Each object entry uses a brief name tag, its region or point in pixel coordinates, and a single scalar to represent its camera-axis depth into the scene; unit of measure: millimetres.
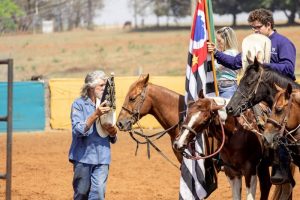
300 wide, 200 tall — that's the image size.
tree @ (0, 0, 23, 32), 103944
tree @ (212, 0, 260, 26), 109758
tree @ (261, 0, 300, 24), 102771
